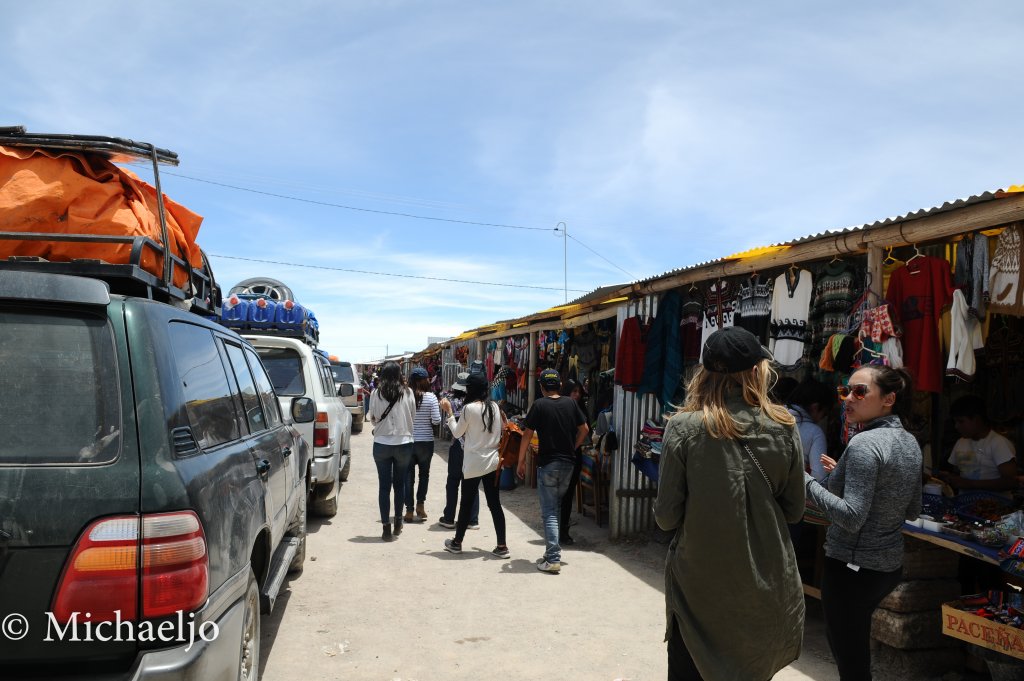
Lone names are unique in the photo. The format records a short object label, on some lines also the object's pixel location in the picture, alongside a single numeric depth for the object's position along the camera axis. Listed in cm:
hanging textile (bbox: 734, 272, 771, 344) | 623
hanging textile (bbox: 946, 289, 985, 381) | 428
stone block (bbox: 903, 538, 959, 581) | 454
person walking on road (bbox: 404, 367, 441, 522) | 818
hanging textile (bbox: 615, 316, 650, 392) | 784
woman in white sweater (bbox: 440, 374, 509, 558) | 718
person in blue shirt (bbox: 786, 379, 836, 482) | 538
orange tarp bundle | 282
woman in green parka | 252
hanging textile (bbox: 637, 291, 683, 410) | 754
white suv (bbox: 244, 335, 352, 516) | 788
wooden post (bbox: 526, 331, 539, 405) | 1277
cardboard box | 382
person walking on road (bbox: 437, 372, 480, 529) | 850
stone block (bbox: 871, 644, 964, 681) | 446
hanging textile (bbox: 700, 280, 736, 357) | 667
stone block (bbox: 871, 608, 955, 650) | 444
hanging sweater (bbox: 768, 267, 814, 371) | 569
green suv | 206
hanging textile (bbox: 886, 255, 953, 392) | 447
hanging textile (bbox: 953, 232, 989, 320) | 429
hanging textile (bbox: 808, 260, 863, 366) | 533
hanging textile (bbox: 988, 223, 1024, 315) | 403
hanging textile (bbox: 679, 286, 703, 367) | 723
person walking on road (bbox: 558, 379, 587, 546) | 783
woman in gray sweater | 314
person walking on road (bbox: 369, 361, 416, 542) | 777
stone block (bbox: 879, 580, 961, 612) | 448
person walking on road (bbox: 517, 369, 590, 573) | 671
